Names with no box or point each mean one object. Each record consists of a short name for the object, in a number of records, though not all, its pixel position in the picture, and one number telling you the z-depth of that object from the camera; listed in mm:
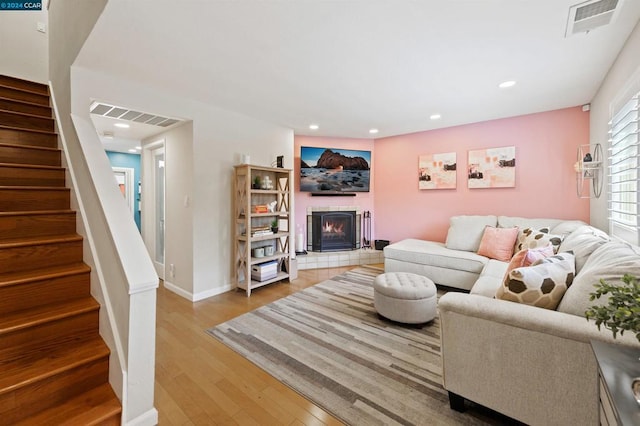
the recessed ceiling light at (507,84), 2693
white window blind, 1932
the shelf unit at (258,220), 3396
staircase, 1297
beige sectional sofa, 1175
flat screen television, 4785
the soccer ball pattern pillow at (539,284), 1467
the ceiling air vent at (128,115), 2722
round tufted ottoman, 2494
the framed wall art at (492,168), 3885
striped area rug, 1568
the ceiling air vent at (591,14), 1614
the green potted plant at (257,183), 3629
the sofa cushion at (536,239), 2753
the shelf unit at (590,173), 2900
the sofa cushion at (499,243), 3277
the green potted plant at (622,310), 826
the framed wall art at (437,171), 4398
